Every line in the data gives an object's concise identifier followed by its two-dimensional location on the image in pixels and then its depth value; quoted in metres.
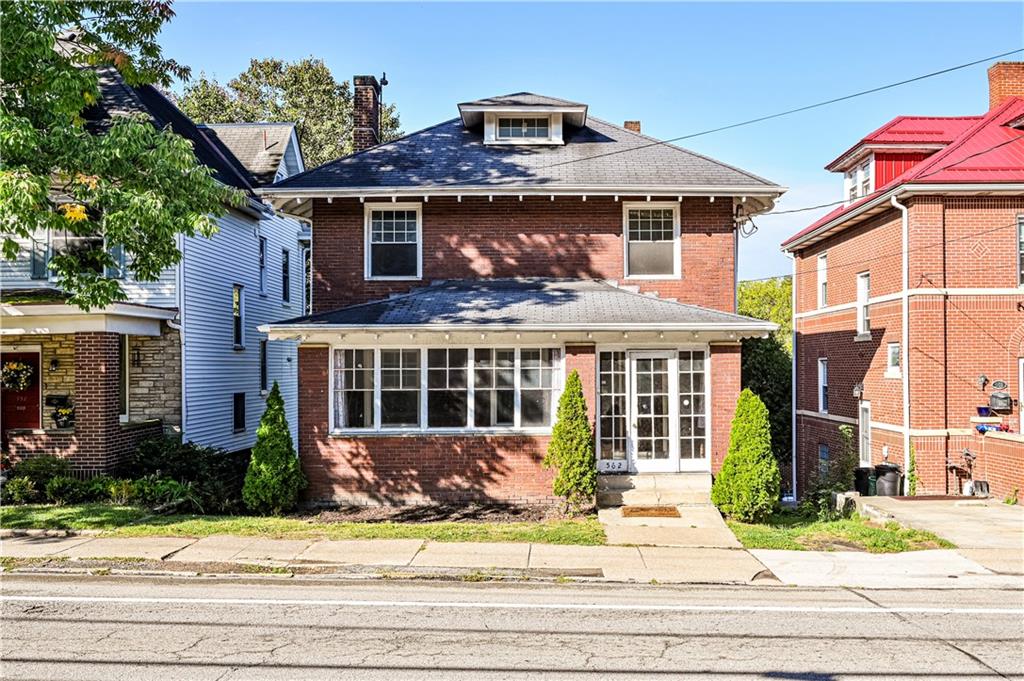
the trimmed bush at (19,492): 15.12
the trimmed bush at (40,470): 16.11
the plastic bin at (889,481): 18.17
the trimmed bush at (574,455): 14.29
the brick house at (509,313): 15.55
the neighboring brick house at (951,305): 18.62
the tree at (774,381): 31.89
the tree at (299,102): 44.88
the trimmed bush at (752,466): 13.84
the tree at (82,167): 11.41
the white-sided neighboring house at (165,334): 16.73
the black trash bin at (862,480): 19.09
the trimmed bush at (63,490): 15.22
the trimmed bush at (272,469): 14.52
